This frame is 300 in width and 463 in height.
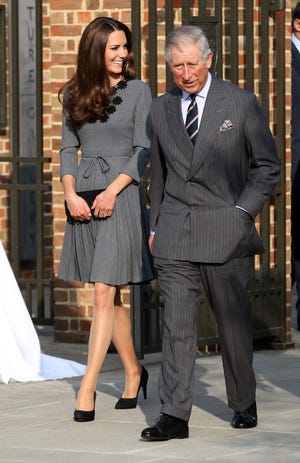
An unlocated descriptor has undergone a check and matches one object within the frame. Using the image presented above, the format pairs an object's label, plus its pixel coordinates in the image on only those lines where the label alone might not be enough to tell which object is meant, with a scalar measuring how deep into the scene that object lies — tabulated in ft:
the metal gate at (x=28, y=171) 73.72
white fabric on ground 58.85
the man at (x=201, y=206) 45.19
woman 48.91
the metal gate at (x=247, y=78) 61.41
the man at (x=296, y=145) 67.72
